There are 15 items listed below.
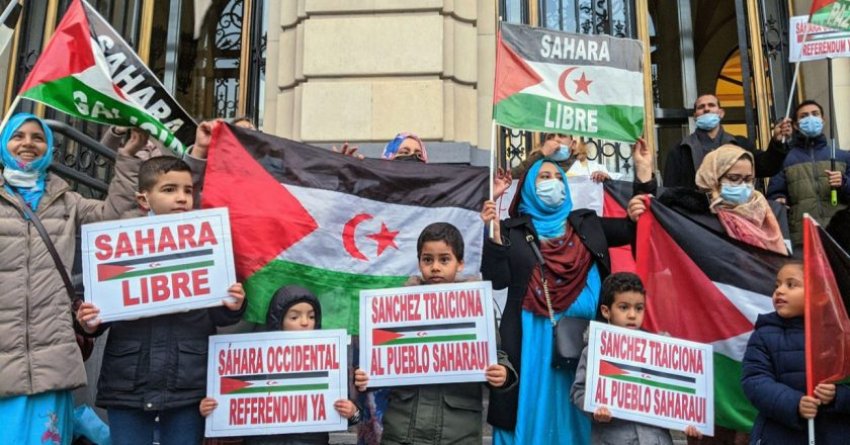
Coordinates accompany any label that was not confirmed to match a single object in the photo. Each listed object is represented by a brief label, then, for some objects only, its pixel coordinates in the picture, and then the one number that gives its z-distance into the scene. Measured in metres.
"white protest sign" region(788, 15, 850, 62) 6.41
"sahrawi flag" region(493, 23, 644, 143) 4.48
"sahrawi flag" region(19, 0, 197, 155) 4.23
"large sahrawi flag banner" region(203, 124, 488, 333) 4.27
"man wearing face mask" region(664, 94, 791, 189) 6.16
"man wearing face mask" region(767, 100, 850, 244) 6.08
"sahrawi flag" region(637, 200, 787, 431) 4.25
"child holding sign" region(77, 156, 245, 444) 3.55
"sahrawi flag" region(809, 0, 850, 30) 6.26
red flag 3.34
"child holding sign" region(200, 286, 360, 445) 3.72
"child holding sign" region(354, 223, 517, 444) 3.62
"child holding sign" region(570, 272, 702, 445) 3.65
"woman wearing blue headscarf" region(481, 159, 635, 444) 3.85
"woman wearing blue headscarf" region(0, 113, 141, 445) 3.51
